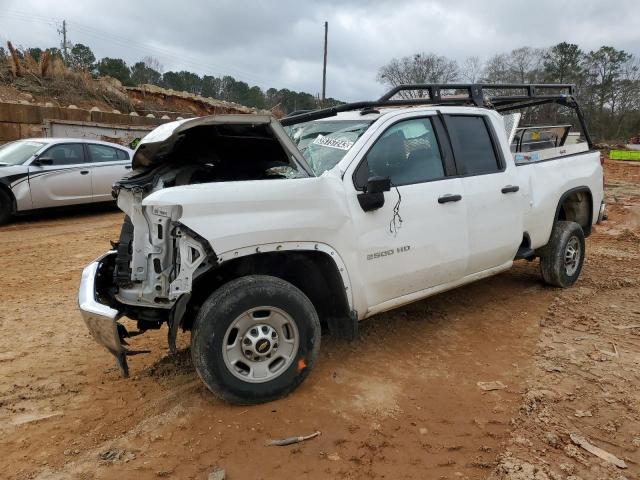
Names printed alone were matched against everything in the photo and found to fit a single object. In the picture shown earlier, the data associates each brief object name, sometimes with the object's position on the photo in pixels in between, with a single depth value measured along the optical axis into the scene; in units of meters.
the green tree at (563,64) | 47.91
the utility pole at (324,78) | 34.03
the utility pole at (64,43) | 35.92
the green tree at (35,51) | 34.92
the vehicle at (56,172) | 9.28
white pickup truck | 3.04
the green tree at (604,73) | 47.09
